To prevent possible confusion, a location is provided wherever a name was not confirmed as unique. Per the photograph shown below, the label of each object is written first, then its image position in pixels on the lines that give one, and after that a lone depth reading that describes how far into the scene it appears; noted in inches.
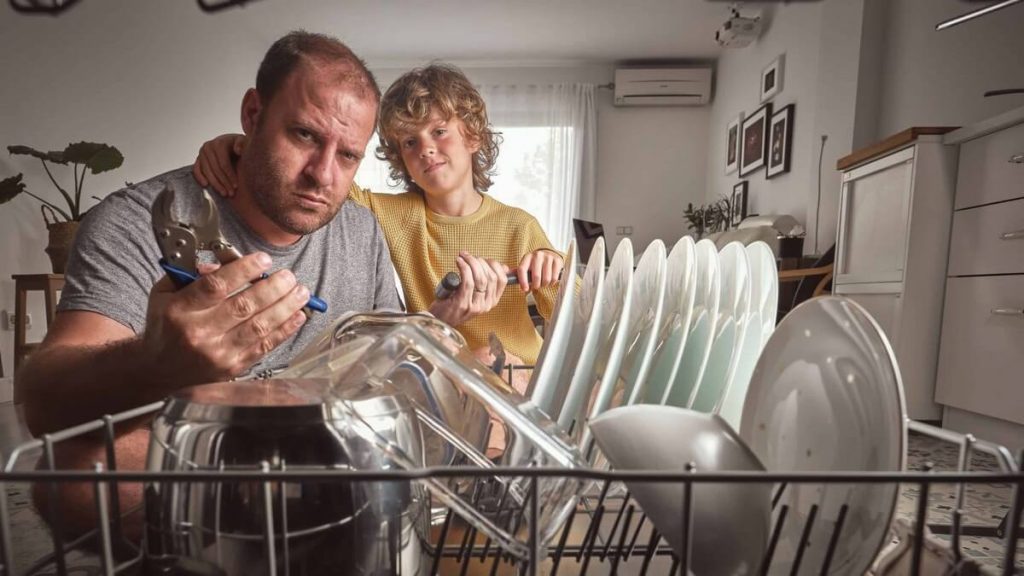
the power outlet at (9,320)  97.8
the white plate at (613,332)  12.9
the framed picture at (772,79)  130.4
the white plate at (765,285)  14.3
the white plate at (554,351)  14.1
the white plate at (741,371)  14.0
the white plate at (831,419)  8.3
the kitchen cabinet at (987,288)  53.7
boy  36.9
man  12.5
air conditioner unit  179.9
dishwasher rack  6.0
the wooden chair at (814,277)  87.7
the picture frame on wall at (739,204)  155.9
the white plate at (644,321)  13.6
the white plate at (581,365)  13.7
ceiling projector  129.8
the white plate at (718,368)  14.2
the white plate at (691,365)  14.3
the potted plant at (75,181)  86.7
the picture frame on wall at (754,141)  141.2
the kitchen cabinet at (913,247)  63.4
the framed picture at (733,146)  160.4
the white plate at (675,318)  14.5
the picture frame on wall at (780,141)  126.4
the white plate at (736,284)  14.2
